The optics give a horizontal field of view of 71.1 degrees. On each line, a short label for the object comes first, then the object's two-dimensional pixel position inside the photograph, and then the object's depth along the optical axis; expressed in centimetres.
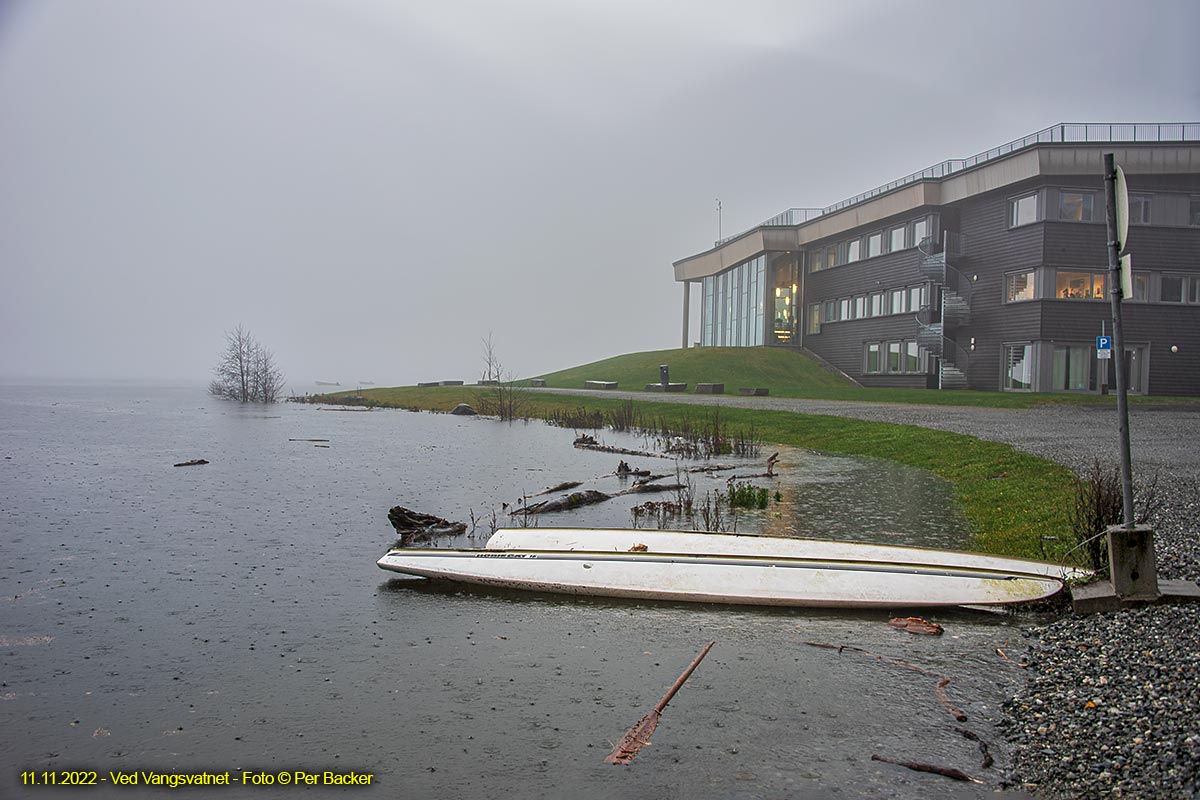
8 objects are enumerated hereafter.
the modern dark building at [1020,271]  3975
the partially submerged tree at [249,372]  5950
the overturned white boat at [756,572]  780
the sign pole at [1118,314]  675
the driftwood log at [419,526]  1111
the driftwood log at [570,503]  1305
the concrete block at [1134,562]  675
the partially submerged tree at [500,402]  3766
